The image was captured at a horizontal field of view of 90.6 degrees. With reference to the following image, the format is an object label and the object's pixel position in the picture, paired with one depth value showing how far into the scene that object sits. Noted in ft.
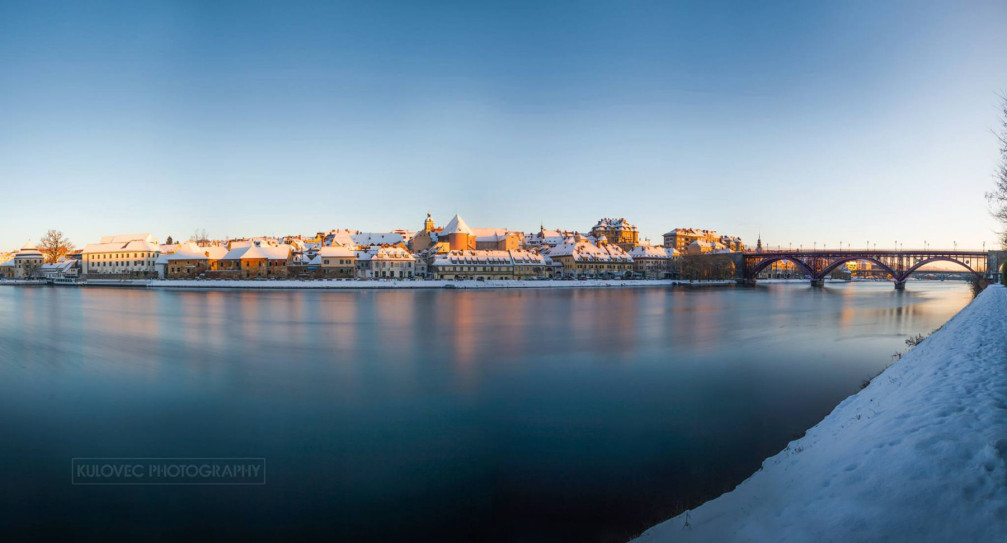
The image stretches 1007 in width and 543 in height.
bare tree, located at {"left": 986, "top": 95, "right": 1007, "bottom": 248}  64.09
